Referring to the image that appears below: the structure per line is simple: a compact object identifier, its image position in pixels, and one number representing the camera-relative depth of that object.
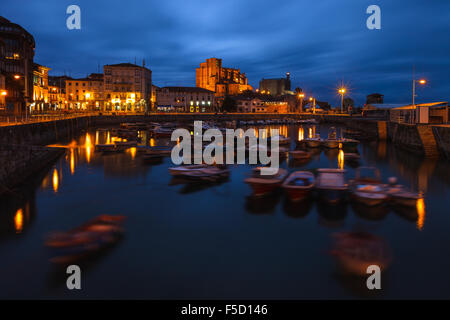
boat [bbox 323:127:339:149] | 48.97
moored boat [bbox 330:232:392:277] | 13.25
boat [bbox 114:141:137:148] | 46.28
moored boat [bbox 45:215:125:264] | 13.85
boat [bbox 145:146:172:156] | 41.16
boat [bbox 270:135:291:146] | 53.31
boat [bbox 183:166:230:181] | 27.00
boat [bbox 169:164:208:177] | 27.52
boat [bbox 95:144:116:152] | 44.55
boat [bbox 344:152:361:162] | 41.71
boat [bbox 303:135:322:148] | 50.66
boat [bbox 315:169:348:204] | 20.69
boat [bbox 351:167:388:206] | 20.06
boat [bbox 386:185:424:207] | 20.11
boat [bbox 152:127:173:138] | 65.56
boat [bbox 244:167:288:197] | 22.38
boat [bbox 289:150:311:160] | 40.63
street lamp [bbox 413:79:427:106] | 45.56
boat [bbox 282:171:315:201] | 20.89
